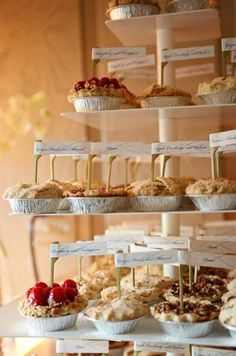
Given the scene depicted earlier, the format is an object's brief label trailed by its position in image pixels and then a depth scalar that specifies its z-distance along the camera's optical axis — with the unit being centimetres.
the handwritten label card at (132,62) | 236
